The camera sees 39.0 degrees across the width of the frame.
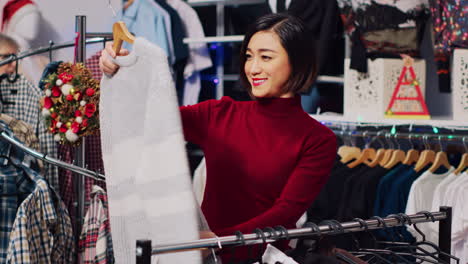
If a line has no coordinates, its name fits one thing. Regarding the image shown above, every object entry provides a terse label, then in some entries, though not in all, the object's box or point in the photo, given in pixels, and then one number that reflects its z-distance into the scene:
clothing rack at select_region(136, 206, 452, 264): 1.35
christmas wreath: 2.54
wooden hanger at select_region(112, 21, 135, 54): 1.75
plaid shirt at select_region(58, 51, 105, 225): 3.05
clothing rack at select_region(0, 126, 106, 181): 2.40
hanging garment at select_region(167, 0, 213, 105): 4.35
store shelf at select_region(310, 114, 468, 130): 3.03
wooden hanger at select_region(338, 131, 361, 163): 3.38
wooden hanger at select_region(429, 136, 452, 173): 3.09
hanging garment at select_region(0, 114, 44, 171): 2.94
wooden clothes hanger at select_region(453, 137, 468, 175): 3.03
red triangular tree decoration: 3.35
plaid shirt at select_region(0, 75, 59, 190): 3.12
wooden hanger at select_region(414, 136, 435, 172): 3.13
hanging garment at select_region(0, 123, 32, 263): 2.77
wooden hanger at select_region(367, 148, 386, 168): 3.26
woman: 1.83
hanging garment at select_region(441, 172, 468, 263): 2.74
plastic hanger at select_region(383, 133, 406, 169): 3.22
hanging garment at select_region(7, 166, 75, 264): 2.55
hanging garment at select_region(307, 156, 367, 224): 3.18
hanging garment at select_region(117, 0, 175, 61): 4.27
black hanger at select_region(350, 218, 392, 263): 1.62
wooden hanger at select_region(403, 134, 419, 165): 3.20
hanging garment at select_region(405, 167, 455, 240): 2.94
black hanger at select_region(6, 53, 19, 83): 3.10
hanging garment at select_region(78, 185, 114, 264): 2.61
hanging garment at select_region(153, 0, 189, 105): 4.27
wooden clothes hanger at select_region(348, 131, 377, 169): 3.32
